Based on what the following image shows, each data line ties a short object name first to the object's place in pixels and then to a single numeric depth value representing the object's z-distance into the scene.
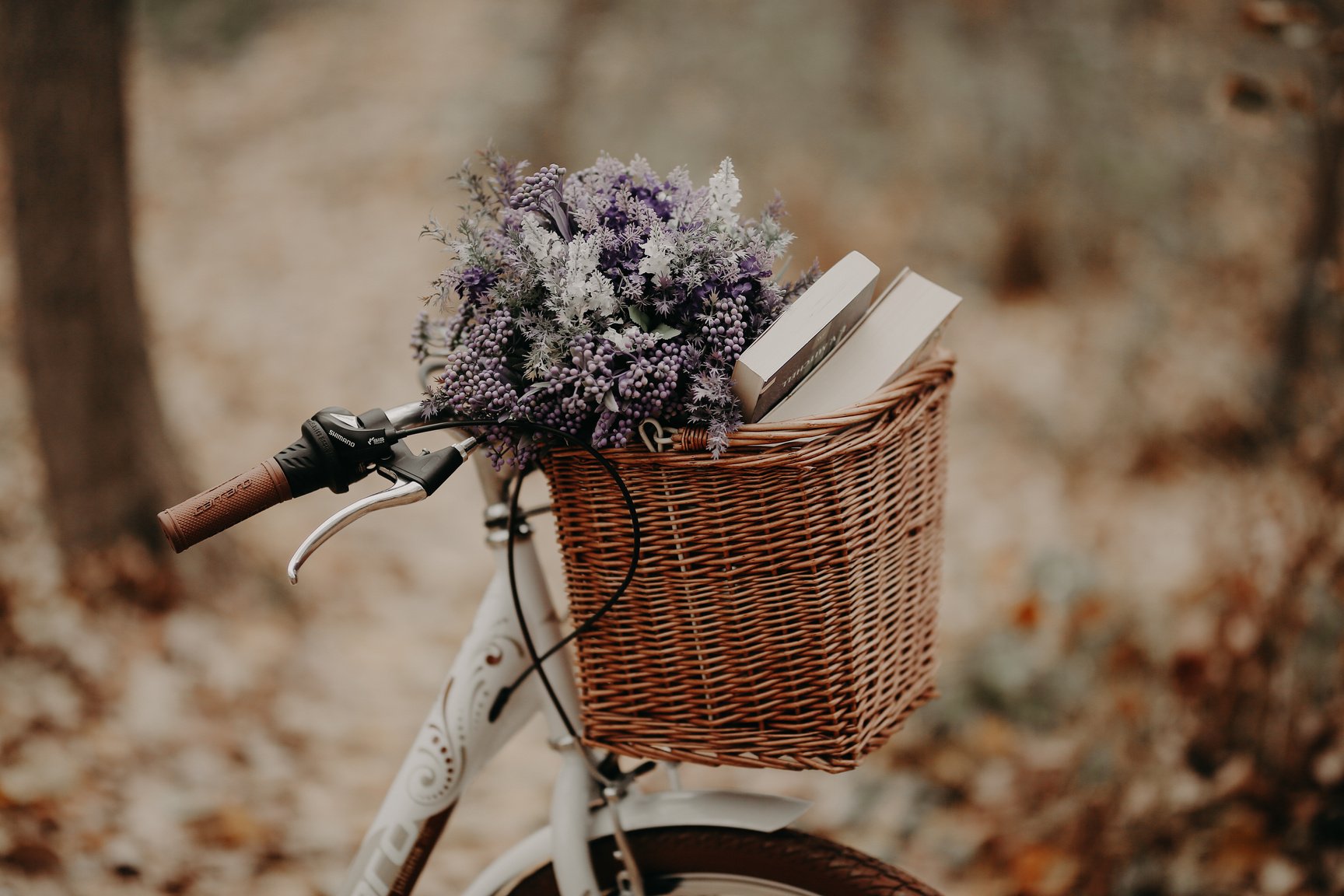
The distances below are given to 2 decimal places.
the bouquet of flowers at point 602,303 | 2.95
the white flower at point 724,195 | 3.00
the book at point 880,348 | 3.03
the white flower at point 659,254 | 2.96
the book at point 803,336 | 2.94
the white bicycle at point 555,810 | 3.13
